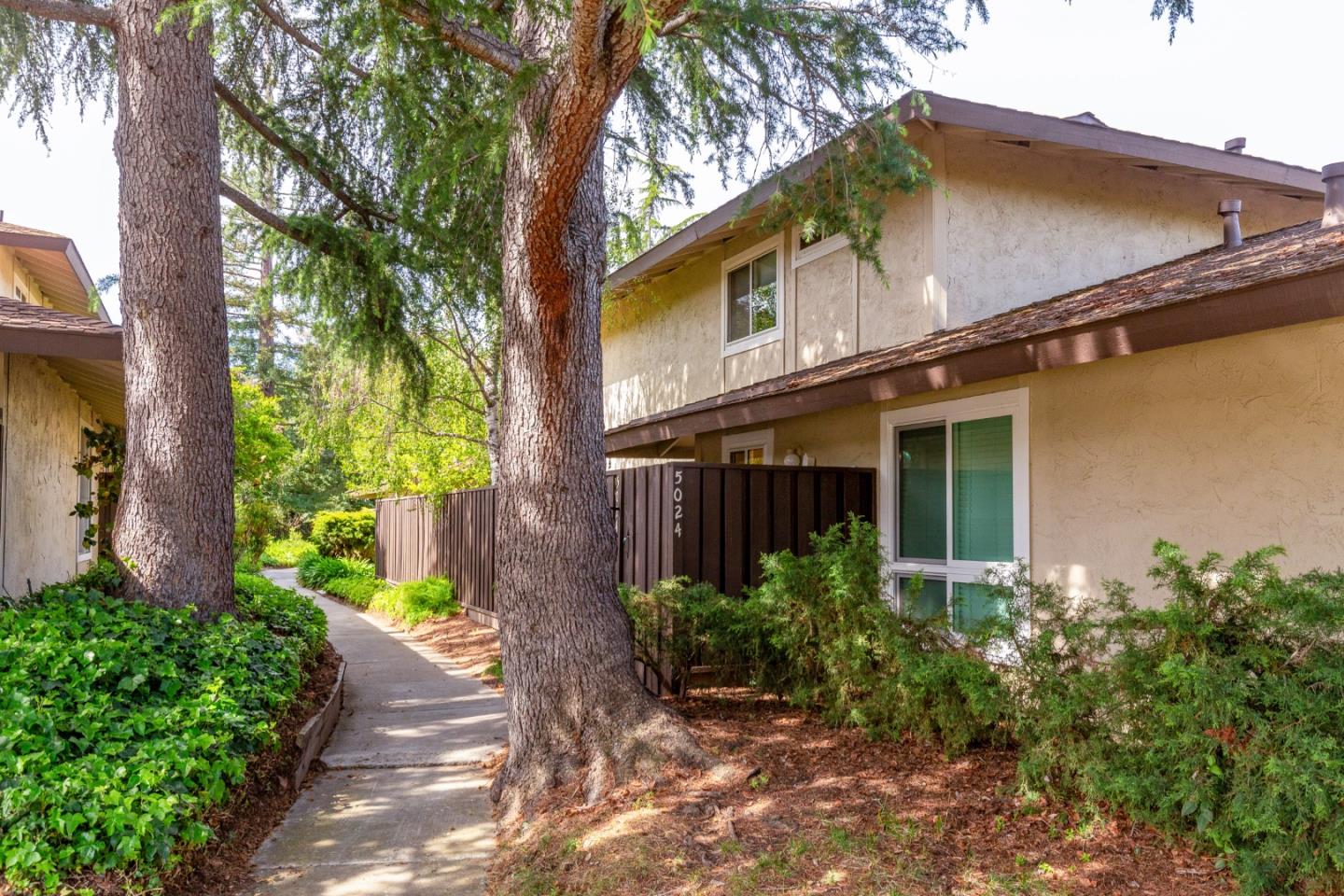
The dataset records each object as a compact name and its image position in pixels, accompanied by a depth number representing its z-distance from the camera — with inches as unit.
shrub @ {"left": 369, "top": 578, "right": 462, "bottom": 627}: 613.0
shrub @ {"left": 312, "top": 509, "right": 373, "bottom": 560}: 1043.9
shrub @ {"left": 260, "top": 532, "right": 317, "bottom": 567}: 1181.3
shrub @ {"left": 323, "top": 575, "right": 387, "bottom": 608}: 747.4
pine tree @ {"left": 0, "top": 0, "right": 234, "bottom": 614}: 307.7
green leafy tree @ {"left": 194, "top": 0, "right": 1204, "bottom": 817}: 207.5
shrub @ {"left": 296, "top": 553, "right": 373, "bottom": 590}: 888.3
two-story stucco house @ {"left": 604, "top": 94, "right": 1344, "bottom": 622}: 218.1
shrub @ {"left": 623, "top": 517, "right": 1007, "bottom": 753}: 216.4
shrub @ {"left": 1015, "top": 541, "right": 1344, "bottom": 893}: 141.6
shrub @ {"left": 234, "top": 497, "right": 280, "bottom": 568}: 907.4
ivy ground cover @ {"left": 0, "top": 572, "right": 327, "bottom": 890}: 159.2
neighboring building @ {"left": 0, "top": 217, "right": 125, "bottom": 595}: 287.7
